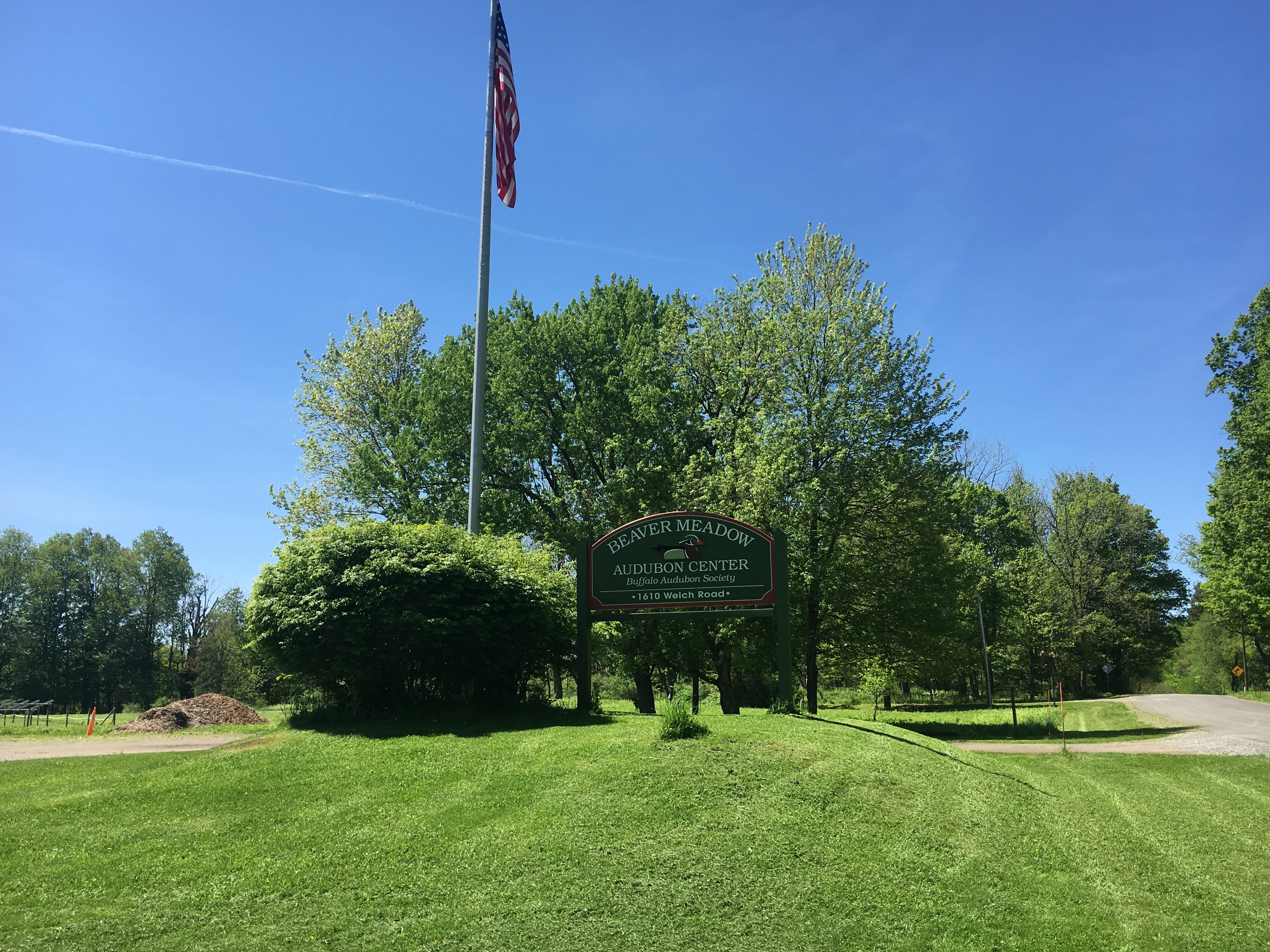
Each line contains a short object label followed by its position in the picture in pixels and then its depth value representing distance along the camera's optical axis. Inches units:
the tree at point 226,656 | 1804.9
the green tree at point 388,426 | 971.3
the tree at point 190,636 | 2078.0
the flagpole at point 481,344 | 639.8
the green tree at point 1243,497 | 1408.7
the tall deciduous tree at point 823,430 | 798.5
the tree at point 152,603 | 2295.8
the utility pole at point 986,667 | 1565.0
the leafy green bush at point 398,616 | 528.1
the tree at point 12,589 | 2207.2
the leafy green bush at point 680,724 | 410.3
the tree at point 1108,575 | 1940.2
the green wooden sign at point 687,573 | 534.3
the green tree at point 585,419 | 941.2
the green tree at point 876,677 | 912.3
